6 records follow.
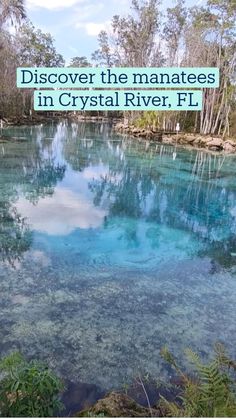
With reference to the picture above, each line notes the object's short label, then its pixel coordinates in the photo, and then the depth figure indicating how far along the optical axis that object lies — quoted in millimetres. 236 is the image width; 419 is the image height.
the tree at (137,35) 30266
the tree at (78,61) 60844
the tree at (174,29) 28406
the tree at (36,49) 36953
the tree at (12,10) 21359
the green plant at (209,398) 1849
